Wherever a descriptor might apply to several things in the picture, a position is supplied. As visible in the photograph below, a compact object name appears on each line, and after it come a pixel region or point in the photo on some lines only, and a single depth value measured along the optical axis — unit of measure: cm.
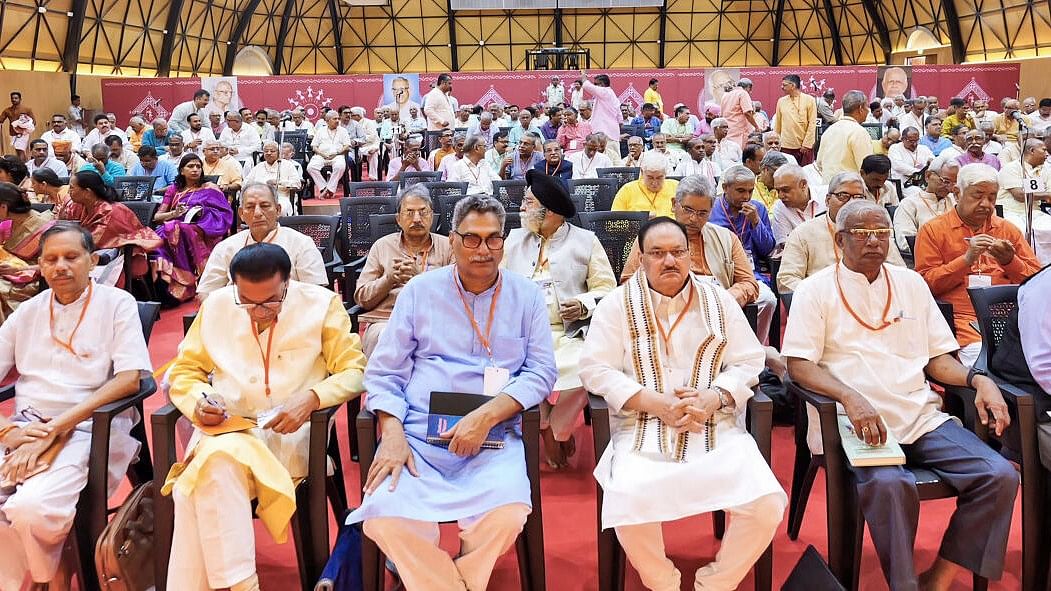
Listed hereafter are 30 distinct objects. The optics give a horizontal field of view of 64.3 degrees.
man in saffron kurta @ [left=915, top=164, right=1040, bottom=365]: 372
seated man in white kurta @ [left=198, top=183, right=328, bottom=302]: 394
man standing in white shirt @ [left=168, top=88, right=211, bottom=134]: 1355
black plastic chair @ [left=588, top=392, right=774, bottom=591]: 254
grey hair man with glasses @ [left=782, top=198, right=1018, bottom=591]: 246
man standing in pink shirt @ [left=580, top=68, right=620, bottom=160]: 1041
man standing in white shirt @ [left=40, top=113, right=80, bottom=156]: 1141
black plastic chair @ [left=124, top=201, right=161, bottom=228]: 641
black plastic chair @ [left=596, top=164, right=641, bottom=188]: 721
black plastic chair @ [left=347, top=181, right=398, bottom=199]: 634
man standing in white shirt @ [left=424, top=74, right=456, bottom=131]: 1232
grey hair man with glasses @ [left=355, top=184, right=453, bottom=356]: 379
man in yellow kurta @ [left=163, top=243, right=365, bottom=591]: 238
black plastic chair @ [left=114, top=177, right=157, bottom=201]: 787
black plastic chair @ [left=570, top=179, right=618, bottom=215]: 630
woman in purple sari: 658
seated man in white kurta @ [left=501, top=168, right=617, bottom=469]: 364
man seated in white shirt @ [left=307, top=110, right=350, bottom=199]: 1113
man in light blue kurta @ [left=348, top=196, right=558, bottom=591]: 239
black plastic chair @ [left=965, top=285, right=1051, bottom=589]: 259
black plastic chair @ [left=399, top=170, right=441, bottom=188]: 744
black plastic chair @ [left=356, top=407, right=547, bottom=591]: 251
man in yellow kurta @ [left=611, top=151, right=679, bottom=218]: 573
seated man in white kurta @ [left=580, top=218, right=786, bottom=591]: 241
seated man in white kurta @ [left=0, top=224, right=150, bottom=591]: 275
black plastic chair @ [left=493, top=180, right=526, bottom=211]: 641
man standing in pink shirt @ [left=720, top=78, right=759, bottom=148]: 990
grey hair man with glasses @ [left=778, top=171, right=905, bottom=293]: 404
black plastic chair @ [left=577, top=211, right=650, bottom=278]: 464
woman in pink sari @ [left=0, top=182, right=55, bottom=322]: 466
